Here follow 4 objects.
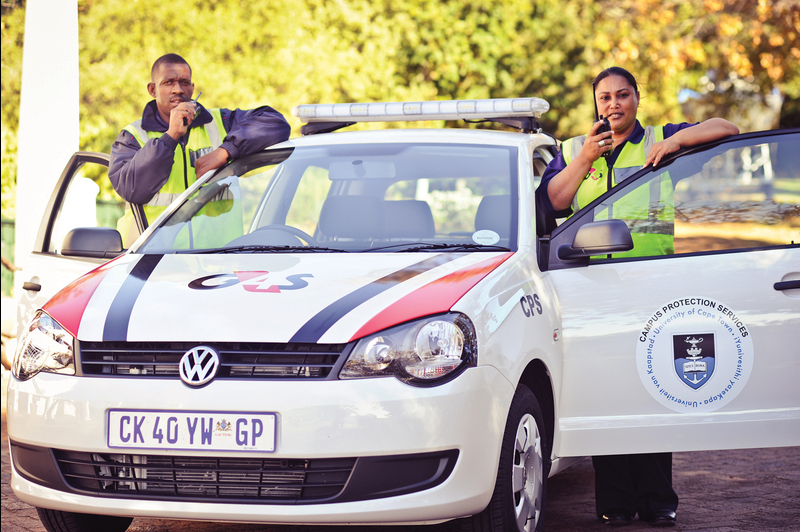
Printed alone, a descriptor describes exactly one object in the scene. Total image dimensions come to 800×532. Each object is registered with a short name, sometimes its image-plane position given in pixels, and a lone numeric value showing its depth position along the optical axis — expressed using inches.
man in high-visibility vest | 377.4
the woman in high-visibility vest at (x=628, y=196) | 321.7
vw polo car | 230.5
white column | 512.1
